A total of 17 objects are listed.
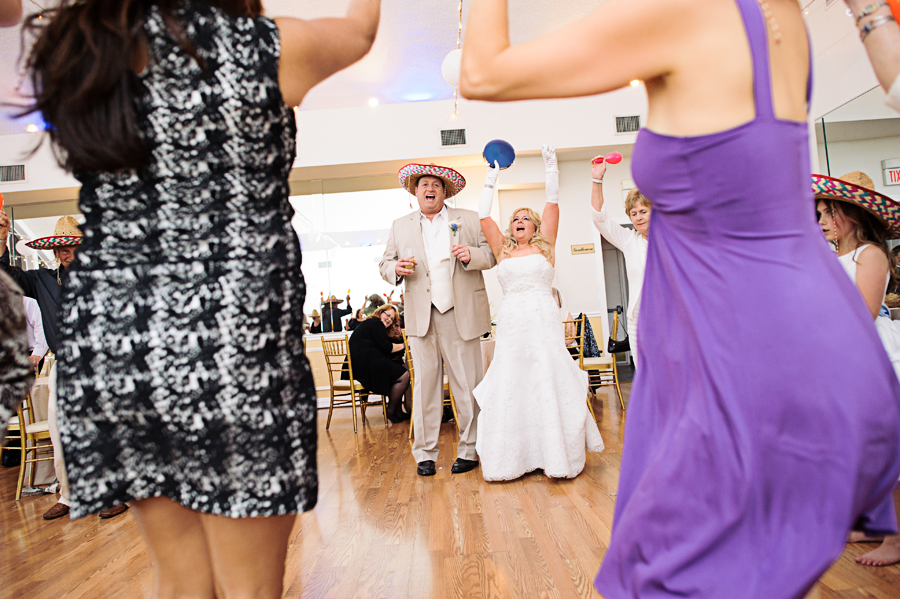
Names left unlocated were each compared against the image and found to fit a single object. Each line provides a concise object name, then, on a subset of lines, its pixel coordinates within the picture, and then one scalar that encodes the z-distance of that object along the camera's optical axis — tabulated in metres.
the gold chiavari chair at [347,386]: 5.42
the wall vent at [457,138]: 7.39
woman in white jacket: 2.99
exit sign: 4.13
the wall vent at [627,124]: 7.43
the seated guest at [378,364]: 5.62
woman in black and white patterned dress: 0.72
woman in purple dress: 0.65
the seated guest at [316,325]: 8.17
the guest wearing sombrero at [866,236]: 1.94
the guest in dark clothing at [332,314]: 8.05
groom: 3.62
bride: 3.19
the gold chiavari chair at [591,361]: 5.20
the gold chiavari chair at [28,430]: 3.74
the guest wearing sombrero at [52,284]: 3.20
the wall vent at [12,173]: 7.49
